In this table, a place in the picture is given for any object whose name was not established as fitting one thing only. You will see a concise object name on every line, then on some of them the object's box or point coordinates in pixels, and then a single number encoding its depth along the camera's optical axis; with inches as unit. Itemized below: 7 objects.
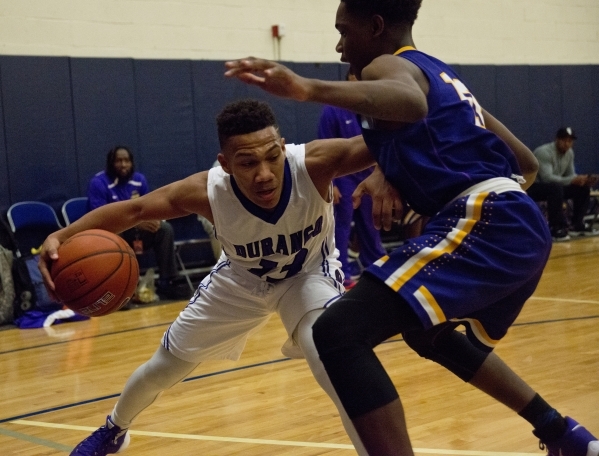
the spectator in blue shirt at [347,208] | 281.1
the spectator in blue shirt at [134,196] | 338.3
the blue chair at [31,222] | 334.0
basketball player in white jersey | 133.5
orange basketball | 136.1
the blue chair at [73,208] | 344.2
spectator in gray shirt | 464.1
